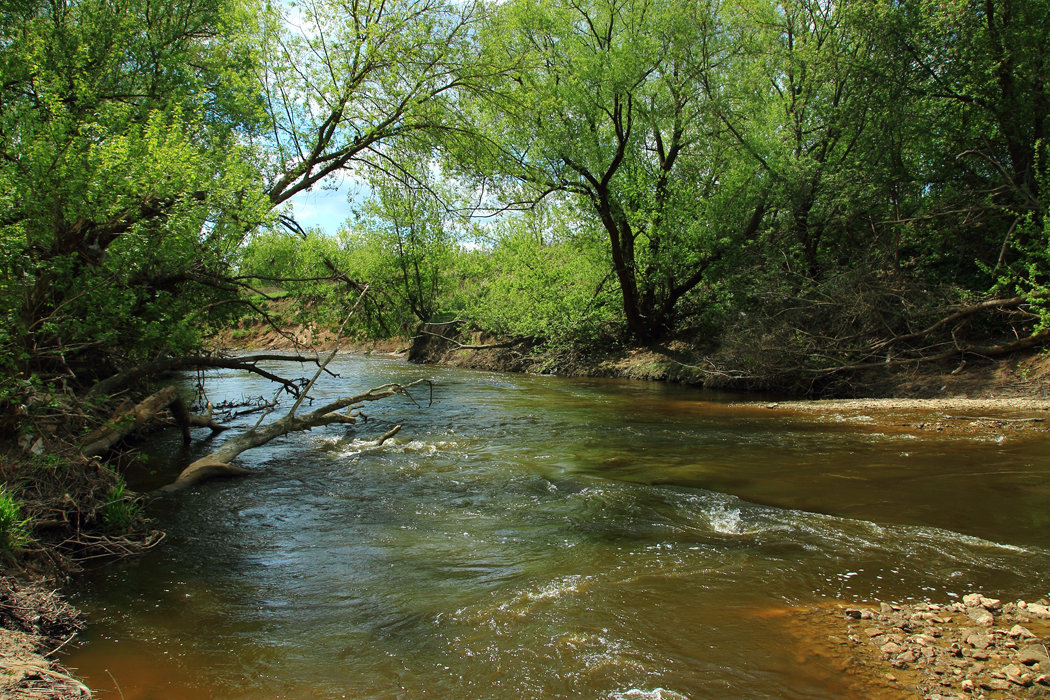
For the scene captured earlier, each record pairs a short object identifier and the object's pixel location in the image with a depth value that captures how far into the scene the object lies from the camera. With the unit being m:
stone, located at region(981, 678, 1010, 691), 3.26
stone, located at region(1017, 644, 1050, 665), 3.46
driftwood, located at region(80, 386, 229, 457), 7.10
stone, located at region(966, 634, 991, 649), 3.67
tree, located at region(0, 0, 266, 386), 5.73
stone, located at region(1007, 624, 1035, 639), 3.71
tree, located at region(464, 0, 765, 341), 19.69
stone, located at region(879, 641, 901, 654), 3.71
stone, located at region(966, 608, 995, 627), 3.91
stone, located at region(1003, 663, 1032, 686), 3.28
